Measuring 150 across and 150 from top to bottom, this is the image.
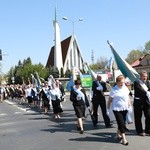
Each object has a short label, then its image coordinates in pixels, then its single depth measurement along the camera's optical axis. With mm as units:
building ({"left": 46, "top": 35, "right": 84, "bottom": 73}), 54917
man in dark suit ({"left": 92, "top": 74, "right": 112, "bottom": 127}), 6649
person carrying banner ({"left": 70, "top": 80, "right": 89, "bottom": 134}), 6086
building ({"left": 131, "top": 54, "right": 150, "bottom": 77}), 47825
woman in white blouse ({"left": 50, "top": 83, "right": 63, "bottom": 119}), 8394
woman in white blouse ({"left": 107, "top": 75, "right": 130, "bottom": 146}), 5000
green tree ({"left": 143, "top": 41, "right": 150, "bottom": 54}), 60125
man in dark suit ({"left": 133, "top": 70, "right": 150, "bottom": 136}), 5331
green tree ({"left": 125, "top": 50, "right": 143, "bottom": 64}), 65310
